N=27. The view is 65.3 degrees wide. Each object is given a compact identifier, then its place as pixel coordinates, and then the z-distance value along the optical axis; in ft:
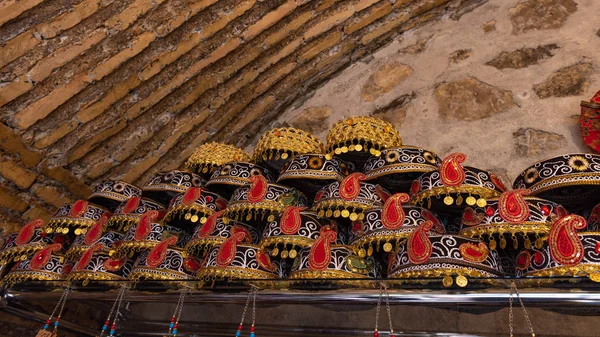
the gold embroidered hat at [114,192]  6.31
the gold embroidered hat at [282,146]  5.47
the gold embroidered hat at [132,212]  5.74
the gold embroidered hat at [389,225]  4.03
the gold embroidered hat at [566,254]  3.25
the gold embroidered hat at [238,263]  4.33
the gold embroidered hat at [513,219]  3.69
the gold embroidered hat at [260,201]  4.88
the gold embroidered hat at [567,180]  3.90
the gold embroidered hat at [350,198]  4.42
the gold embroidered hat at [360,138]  5.09
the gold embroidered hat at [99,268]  5.21
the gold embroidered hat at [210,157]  6.20
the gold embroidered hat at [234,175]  5.47
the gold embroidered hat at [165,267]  4.78
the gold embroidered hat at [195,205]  5.28
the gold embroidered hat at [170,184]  5.84
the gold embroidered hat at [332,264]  3.96
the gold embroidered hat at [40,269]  5.68
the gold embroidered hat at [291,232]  4.38
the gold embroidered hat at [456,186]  4.11
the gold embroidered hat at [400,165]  4.66
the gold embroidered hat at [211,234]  4.84
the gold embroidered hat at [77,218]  6.08
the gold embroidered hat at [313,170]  5.01
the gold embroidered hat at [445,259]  3.52
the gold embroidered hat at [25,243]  6.12
